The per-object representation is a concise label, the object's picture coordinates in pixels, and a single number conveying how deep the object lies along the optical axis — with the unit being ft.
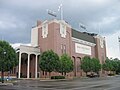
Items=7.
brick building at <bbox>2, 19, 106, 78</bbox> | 143.58
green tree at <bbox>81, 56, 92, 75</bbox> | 151.79
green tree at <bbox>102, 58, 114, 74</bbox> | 189.21
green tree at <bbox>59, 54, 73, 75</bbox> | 123.67
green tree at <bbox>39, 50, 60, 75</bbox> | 115.93
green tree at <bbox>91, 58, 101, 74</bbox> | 158.72
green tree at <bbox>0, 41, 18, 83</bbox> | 91.22
